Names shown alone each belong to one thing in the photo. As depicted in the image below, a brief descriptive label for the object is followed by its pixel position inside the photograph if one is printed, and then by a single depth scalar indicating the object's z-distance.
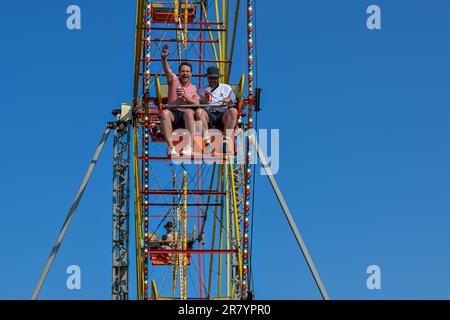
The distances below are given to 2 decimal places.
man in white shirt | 17.22
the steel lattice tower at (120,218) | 22.42
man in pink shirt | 17.11
